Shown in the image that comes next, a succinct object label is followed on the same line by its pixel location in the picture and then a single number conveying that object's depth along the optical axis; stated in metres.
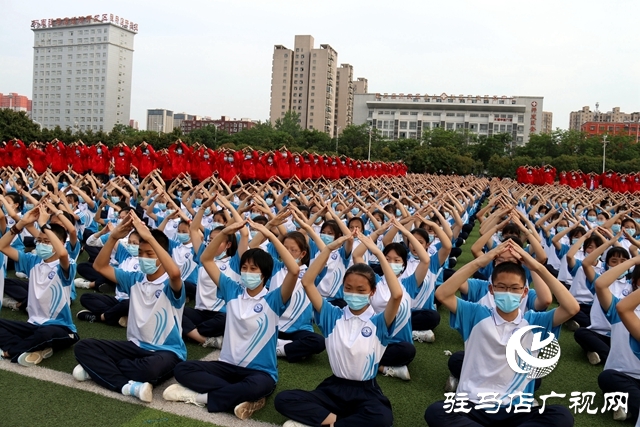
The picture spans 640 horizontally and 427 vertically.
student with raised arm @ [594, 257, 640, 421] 3.99
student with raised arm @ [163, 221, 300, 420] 4.00
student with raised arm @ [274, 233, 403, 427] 3.69
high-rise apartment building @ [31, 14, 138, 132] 94.75
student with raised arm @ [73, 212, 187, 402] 4.13
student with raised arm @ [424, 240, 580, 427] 3.47
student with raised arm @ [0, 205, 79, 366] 4.62
